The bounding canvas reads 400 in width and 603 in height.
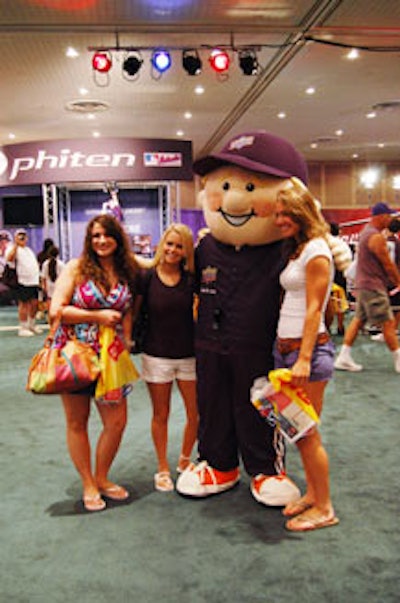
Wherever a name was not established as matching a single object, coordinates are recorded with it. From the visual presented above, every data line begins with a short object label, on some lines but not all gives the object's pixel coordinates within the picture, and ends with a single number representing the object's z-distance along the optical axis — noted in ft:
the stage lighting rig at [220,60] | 21.57
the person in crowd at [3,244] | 37.21
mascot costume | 8.07
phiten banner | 28.35
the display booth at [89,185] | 28.45
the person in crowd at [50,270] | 23.49
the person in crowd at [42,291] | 25.05
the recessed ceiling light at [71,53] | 22.09
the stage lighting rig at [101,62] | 21.44
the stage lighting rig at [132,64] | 20.98
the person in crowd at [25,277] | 23.86
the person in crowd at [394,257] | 18.53
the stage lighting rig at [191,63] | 21.25
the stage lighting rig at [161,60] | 21.75
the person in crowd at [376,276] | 14.87
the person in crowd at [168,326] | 8.43
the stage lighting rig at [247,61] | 21.47
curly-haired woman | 7.84
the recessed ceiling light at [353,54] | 22.76
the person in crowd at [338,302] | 9.07
